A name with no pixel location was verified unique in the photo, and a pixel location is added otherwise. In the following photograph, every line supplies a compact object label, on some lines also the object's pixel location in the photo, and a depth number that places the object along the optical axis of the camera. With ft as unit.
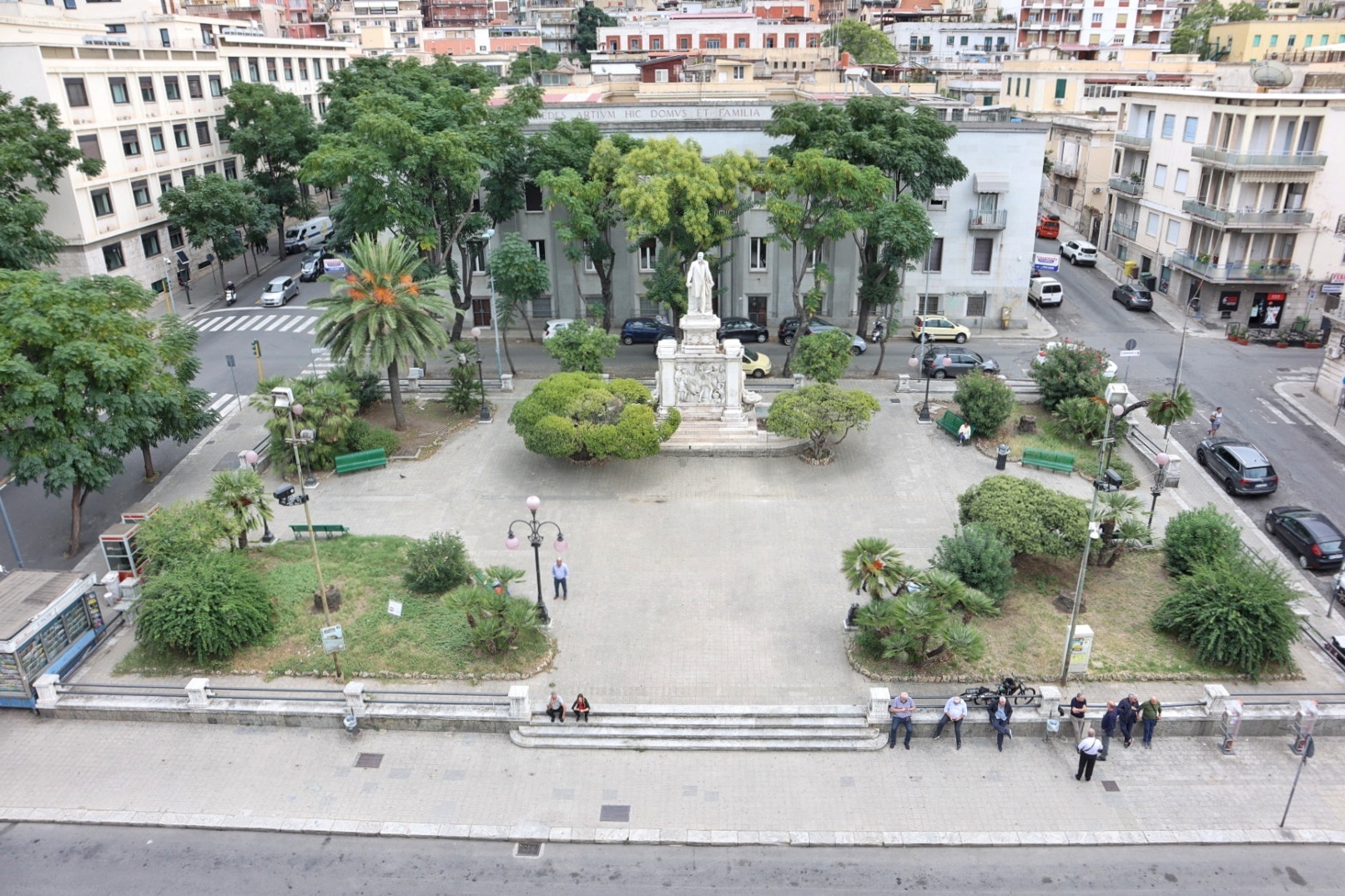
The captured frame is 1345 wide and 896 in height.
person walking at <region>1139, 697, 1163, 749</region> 66.03
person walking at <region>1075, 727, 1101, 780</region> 63.10
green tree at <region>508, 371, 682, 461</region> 102.63
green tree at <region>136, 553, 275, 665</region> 73.67
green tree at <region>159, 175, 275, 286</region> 166.61
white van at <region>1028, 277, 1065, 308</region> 165.58
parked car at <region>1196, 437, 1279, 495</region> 102.68
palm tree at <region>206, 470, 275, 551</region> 85.05
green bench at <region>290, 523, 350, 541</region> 92.58
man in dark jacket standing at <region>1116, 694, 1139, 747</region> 66.23
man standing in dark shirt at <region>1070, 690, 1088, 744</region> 66.44
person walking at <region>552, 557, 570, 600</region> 83.25
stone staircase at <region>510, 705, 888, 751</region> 68.08
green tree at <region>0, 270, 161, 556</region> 84.43
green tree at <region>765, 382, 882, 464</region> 105.19
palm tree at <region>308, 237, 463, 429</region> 107.45
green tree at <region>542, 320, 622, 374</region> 120.06
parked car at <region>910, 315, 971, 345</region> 147.95
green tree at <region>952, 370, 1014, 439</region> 112.27
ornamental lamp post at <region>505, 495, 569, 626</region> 71.72
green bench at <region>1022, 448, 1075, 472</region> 105.91
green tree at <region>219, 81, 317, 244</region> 185.57
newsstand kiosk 70.85
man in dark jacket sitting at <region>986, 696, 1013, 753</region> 66.59
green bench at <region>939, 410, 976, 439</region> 114.52
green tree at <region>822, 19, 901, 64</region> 339.77
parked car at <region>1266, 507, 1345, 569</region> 89.20
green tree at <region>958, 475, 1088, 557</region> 82.12
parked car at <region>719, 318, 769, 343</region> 145.48
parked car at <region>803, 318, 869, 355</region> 142.10
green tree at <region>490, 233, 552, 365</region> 131.23
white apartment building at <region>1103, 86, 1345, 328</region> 147.13
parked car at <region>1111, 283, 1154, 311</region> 164.76
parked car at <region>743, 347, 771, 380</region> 133.18
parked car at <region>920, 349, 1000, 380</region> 133.80
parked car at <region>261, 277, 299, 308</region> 170.71
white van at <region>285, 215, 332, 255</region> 207.62
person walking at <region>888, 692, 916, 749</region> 66.90
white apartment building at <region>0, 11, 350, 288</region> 148.87
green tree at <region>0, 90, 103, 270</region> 119.34
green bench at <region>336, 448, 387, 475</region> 107.34
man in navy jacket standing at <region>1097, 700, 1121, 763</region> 66.33
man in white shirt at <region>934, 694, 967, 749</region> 66.59
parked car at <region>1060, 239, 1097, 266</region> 192.54
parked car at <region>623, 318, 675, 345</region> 146.82
